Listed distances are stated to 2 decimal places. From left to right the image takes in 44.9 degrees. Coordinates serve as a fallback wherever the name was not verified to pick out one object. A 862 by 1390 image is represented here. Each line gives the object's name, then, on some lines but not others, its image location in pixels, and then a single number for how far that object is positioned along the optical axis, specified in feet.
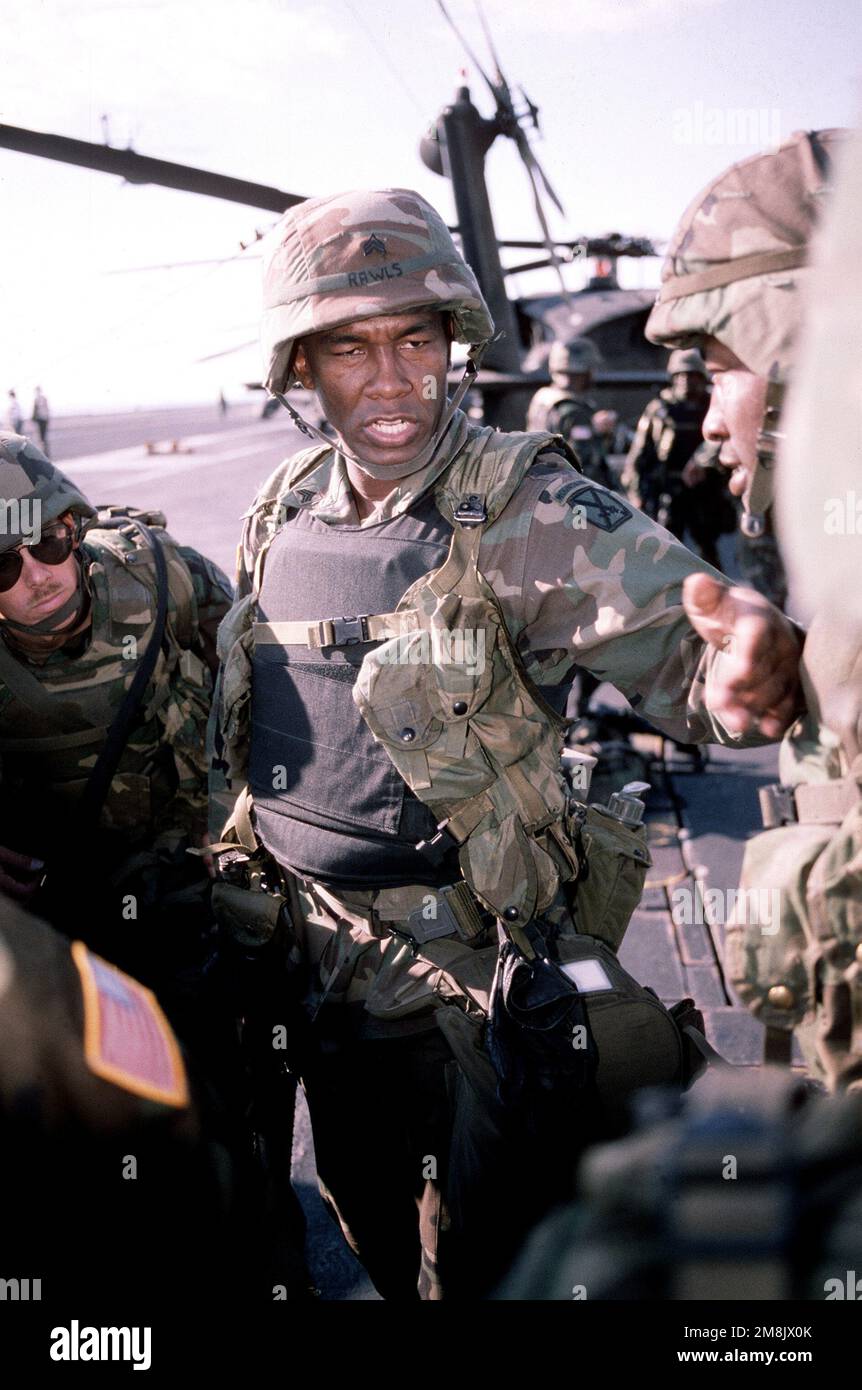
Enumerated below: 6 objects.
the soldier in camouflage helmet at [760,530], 3.86
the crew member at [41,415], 59.41
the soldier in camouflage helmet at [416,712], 5.64
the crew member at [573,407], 22.34
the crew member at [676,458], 27.94
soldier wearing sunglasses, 8.68
